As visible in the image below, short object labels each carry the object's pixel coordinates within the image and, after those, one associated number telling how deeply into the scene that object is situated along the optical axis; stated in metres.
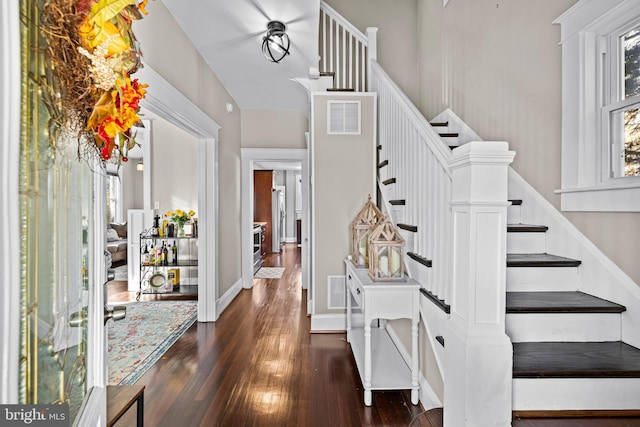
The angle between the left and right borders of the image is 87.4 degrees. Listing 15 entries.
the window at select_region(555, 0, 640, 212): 1.75
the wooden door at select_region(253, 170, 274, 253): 8.95
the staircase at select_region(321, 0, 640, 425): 1.35
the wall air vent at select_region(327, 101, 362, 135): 3.42
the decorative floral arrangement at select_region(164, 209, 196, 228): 4.83
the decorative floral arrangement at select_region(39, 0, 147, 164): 0.65
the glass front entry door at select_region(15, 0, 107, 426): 0.57
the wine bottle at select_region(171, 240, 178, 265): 4.94
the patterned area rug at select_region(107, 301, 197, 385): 2.64
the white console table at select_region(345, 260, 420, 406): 2.15
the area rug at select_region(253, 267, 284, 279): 6.21
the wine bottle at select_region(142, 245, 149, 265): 4.87
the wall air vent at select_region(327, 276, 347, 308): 3.52
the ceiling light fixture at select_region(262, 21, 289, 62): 2.89
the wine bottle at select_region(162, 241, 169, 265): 4.90
